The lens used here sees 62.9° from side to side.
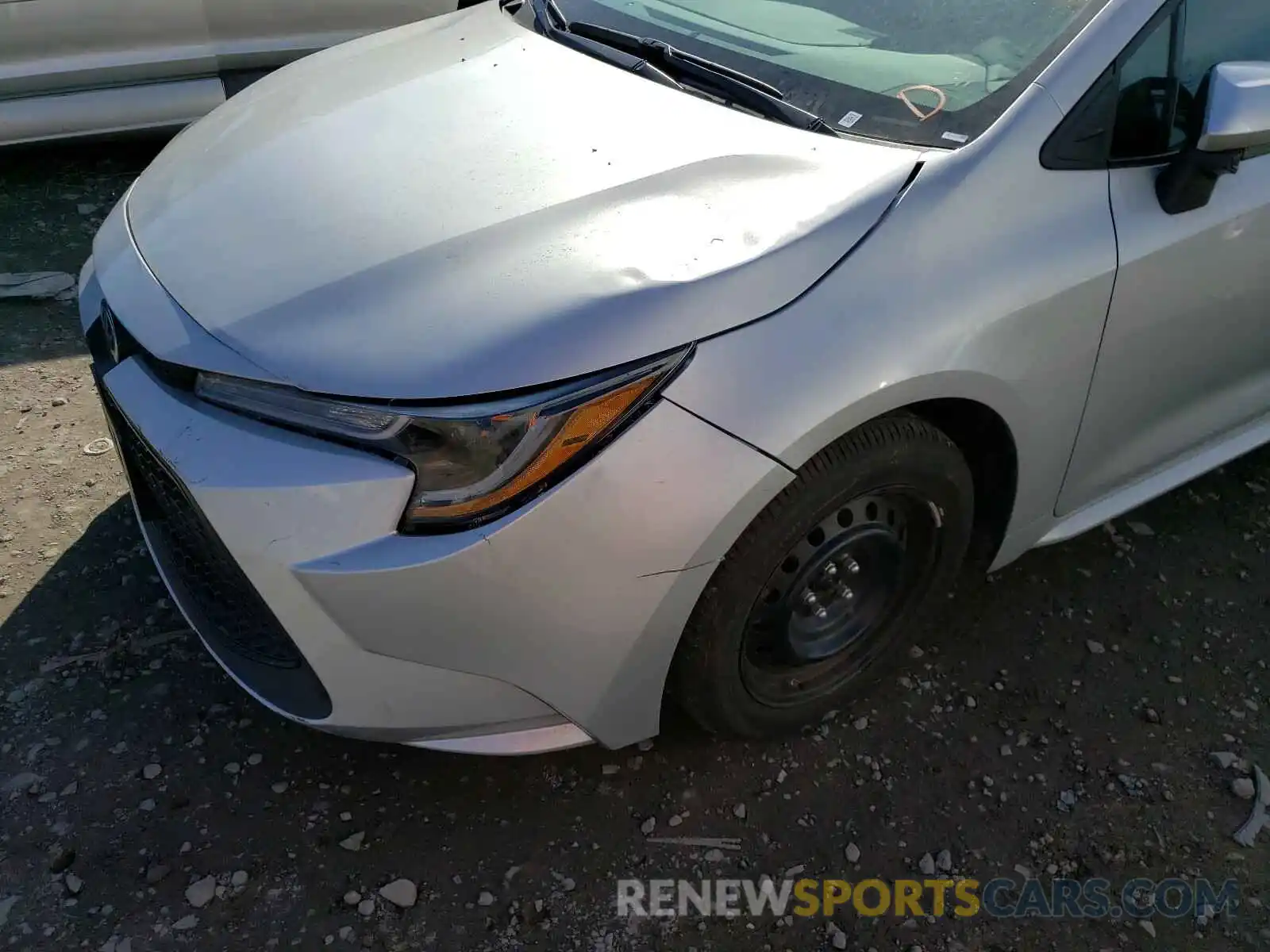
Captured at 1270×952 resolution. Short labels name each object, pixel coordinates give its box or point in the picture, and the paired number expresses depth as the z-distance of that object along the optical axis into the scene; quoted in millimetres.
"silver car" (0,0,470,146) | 4078
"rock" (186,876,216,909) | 1935
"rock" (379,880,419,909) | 1946
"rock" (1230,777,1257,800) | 2191
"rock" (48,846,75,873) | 1983
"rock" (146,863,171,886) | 1969
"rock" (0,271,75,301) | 3814
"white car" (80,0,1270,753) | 1631
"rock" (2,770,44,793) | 2125
